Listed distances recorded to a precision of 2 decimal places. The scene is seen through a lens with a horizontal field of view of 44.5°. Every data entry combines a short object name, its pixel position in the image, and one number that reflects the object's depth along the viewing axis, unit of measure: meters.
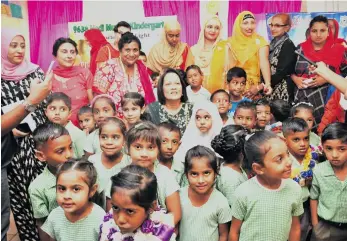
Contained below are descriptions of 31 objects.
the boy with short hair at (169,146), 2.62
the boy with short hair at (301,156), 2.54
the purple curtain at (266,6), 4.64
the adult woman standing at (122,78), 3.67
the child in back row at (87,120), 3.34
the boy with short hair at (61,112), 3.04
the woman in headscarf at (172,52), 4.46
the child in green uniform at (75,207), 1.95
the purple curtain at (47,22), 4.95
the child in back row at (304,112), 3.12
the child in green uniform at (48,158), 2.24
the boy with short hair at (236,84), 3.87
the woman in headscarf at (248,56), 4.31
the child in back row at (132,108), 3.14
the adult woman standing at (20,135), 2.89
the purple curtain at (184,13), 4.77
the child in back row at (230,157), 2.37
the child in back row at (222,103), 3.62
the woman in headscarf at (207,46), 4.54
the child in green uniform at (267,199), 2.05
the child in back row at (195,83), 3.99
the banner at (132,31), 4.81
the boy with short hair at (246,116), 3.19
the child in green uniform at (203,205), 2.13
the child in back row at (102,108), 3.22
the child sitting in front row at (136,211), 1.75
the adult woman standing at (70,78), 3.77
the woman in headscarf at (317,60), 4.06
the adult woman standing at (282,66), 4.22
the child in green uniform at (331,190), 2.38
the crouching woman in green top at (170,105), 3.24
